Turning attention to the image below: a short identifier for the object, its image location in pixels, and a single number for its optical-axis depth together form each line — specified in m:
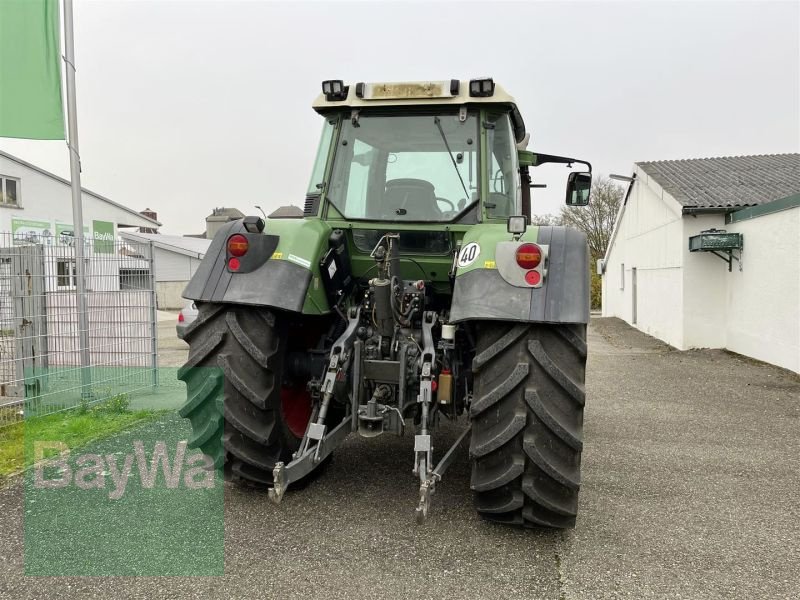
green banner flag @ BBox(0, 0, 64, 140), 6.46
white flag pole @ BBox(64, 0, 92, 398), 6.75
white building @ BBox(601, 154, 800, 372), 10.14
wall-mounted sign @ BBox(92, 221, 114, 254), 26.72
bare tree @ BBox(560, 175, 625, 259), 33.56
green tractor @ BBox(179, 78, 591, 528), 3.23
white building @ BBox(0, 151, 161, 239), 21.81
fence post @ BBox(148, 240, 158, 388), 7.60
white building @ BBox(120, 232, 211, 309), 28.27
